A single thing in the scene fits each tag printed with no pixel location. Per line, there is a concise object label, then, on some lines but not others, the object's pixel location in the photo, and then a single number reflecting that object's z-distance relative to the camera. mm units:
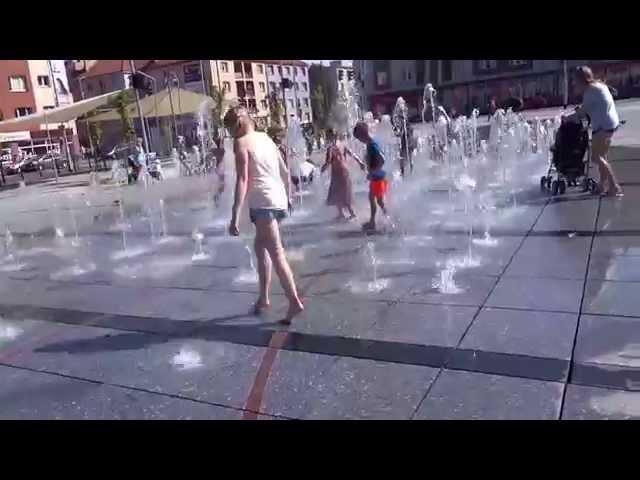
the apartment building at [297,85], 74125
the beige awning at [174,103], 21672
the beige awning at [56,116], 22258
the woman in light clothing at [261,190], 4320
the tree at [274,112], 37528
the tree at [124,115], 25069
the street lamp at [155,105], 21950
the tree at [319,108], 57050
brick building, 47500
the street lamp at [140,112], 20578
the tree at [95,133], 34169
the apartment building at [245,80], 65000
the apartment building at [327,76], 83438
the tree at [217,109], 30527
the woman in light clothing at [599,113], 7469
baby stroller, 8242
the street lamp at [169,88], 19817
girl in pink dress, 8383
